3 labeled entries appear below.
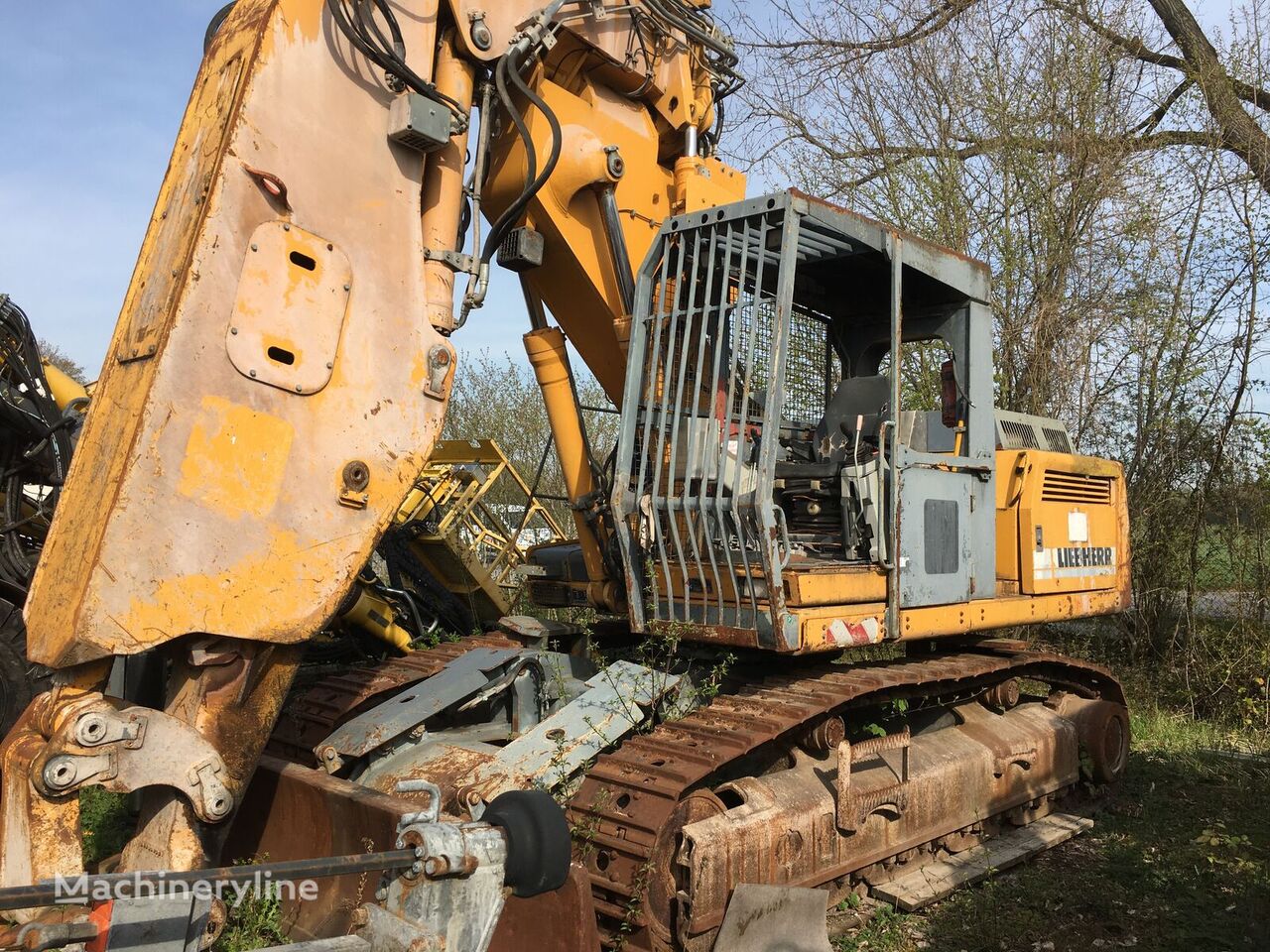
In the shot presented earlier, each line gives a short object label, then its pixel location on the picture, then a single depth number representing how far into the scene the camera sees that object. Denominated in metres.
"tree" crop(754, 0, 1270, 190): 9.95
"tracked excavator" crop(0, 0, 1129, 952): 2.87
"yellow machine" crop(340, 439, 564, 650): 7.94
